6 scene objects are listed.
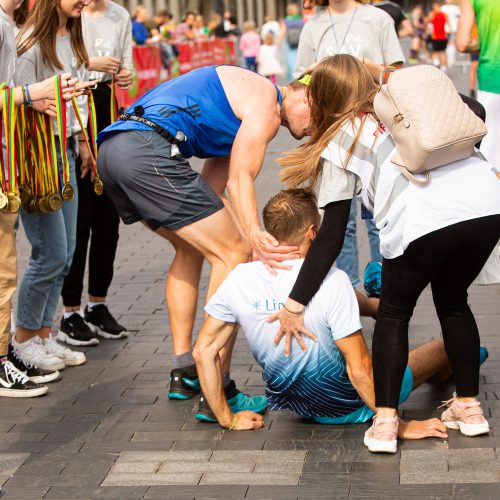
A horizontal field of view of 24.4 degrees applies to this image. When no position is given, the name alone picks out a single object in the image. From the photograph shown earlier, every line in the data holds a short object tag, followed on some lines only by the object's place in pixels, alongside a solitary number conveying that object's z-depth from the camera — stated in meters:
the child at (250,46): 29.34
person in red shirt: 30.39
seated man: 4.64
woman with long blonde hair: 4.38
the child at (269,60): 26.28
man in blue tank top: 5.09
